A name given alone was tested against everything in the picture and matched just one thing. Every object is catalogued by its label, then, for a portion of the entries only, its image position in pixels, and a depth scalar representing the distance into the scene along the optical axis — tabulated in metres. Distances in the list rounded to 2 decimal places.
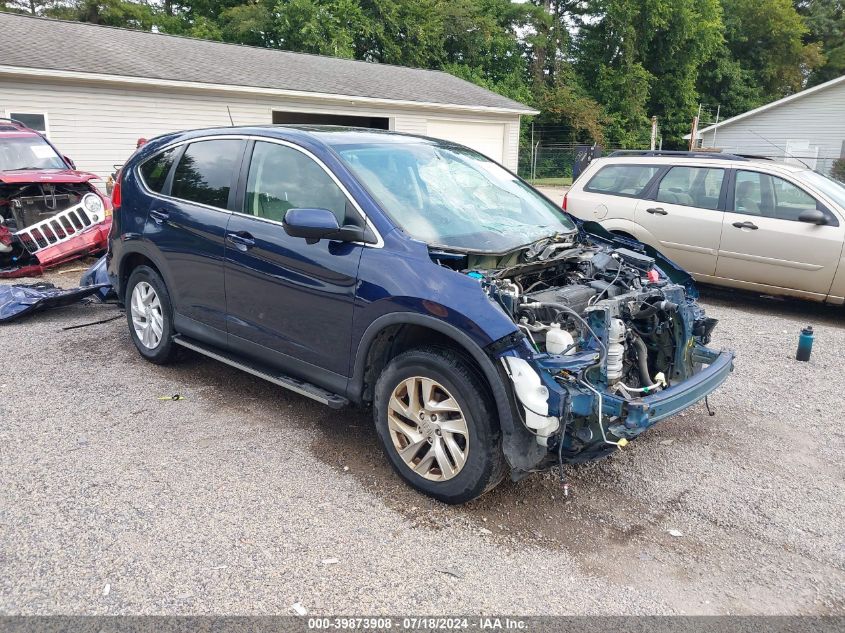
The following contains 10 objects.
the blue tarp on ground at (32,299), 6.86
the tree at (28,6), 30.77
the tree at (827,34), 47.97
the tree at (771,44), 45.69
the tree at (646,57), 40.47
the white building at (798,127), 28.86
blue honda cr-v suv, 3.29
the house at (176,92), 14.36
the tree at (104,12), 31.36
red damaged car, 8.92
